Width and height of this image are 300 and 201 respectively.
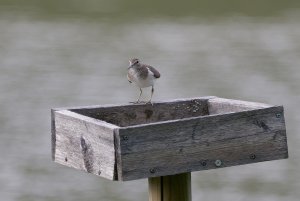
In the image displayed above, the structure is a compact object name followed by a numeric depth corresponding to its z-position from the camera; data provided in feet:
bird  36.06
